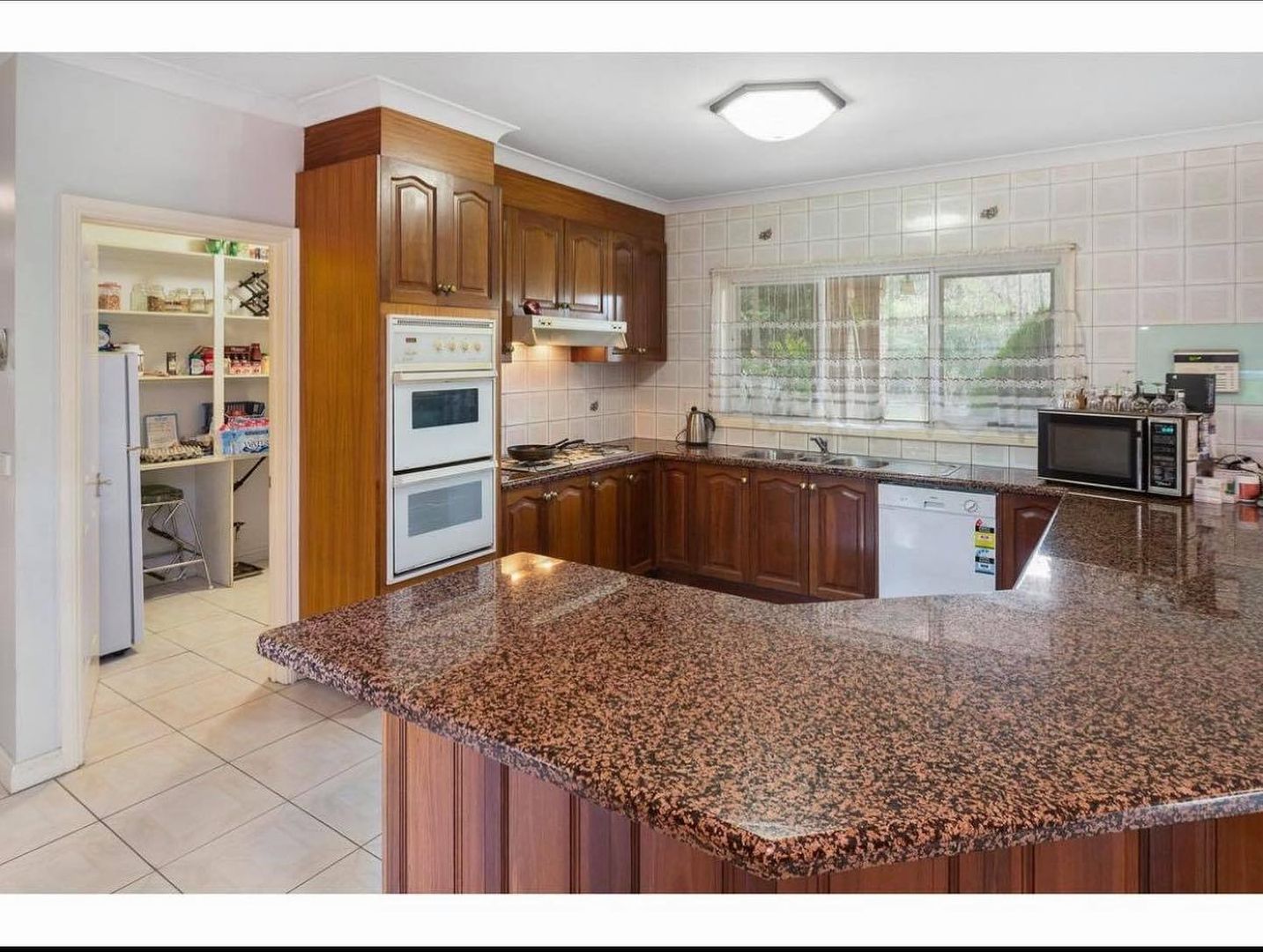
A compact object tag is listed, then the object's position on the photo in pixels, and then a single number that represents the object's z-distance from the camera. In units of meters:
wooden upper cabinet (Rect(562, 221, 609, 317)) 4.19
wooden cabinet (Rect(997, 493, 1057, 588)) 3.39
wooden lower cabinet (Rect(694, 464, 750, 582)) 4.30
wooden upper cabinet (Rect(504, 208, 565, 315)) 3.81
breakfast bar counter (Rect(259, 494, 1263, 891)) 0.84
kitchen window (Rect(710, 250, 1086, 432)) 3.88
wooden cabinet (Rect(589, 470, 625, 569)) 4.15
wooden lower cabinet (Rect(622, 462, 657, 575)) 4.39
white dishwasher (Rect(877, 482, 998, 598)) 3.58
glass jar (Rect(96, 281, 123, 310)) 4.30
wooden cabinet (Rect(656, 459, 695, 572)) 4.50
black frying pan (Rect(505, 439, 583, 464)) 4.07
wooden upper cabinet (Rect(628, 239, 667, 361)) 4.77
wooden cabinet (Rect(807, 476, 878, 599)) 3.90
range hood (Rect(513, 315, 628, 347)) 3.77
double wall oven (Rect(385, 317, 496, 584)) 3.03
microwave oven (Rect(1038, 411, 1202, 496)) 3.00
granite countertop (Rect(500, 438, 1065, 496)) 3.51
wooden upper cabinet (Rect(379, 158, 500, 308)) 2.95
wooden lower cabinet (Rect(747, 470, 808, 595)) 4.11
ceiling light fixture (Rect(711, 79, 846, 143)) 2.79
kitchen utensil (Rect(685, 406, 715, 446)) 4.88
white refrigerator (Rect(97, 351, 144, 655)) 3.59
